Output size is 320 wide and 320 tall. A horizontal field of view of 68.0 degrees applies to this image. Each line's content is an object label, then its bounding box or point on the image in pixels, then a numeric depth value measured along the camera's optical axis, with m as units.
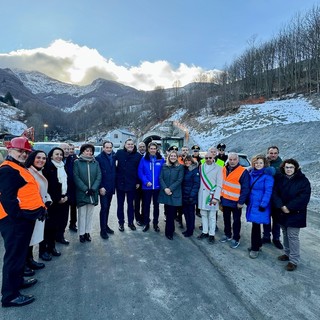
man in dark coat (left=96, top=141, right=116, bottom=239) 5.18
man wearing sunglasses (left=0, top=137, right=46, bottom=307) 2.81
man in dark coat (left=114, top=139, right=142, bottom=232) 5.61
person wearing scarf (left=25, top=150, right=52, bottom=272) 3.51
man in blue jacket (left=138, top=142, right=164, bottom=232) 5.66
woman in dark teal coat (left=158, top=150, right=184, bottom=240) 5.20
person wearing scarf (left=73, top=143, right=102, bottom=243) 4.82
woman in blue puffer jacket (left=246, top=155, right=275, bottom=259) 4.30
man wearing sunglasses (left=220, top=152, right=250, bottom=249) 4.67
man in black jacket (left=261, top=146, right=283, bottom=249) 4.79
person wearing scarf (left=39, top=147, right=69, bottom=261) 4.21
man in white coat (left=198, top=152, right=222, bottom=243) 5.02
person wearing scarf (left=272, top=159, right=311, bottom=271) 3.88
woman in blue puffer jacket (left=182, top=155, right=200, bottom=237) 5.21
